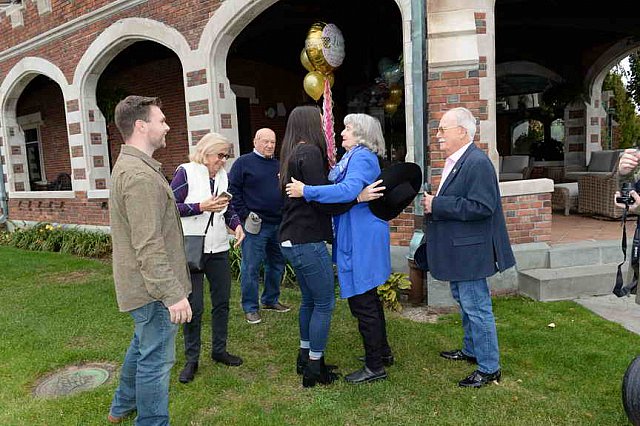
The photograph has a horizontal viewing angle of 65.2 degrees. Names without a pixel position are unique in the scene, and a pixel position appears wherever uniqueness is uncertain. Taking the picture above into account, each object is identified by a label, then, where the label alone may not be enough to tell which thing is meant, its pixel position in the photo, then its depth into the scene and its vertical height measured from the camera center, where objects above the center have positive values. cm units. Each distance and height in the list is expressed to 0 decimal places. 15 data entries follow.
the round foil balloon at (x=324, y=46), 657 +154
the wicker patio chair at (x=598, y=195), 678 -63
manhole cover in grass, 361 -156
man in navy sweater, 466 -34
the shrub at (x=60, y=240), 880 -125
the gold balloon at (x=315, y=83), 678 +108
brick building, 501 +151
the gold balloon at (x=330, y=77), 694 +118
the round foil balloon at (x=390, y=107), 858 +90
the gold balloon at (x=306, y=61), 684 +140
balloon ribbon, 641 +69
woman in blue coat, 316 -49
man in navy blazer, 310 -49
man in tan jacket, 236 -40
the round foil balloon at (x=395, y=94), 836 +110
